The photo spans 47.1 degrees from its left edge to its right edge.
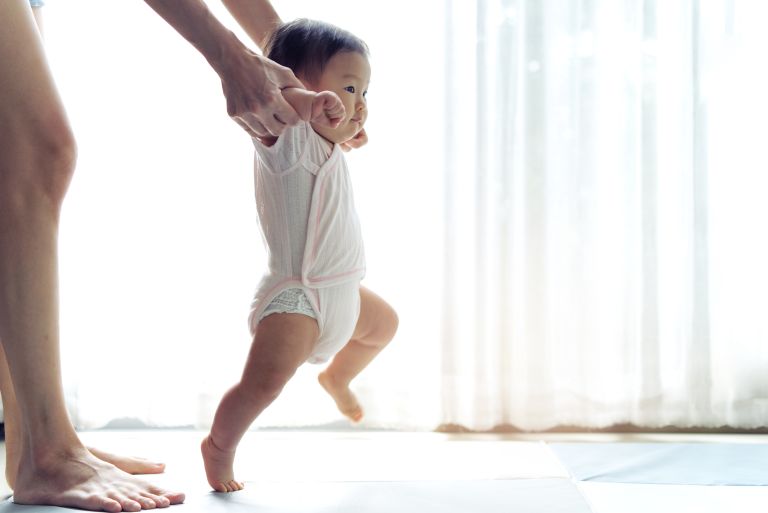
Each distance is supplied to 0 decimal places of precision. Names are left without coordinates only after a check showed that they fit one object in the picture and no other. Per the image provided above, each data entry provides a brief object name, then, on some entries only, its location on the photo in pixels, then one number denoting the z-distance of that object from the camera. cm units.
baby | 136
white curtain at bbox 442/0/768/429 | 197
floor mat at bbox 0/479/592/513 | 131
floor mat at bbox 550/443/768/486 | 151
